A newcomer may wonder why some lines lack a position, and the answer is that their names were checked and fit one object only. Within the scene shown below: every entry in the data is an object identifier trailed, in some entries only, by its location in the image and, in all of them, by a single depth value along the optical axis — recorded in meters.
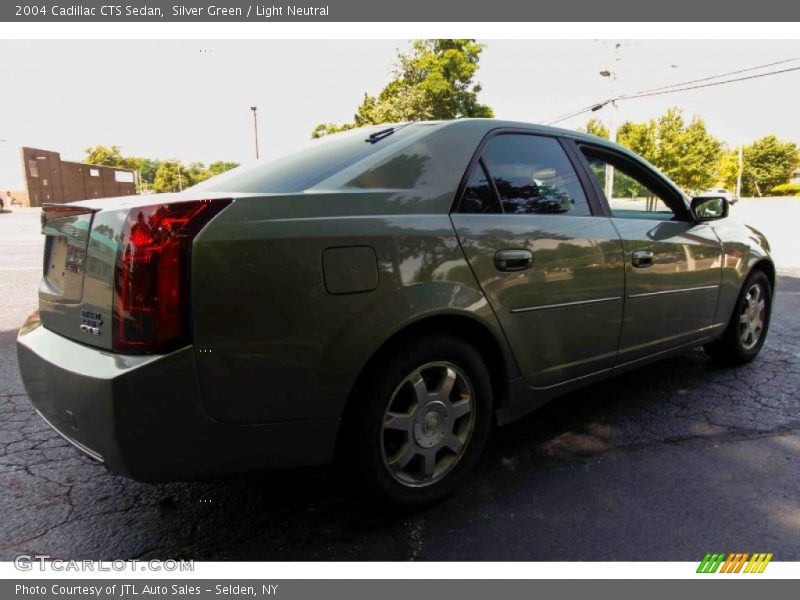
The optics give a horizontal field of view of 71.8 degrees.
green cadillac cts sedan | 1.76
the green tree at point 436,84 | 32.25
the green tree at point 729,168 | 57.50
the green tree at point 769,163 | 54.43
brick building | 51.72
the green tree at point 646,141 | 41.06
